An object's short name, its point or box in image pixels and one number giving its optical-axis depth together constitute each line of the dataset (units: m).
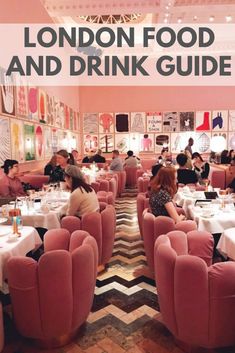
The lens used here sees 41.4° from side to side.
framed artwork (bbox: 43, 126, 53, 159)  8.16
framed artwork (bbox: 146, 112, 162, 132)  12.93
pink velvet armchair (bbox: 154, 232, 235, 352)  1.94
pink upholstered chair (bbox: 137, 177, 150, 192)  6.66
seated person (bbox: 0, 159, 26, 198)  4.90
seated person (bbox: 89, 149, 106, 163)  10.99
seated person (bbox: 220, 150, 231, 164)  9.64
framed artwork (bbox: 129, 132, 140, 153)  12.98
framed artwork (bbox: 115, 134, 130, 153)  12.99
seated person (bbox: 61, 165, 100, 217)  3.55
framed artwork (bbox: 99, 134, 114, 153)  13.05
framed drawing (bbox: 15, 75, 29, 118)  6.34
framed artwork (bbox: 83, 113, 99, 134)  13.10
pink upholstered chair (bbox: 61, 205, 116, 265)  3.24
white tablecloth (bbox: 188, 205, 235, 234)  3.26
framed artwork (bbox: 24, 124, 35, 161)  6.81
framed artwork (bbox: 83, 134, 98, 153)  13.18
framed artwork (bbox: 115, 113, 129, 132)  12.98
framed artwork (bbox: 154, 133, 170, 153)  12.93
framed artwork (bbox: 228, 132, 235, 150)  12.78
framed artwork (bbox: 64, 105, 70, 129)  10.48
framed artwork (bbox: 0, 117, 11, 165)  5.57
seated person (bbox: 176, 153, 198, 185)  5.64
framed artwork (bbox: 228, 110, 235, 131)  12.81
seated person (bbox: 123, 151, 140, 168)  10.23
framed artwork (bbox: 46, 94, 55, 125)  8.34
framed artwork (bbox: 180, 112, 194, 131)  12.80
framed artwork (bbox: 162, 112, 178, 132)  12.88
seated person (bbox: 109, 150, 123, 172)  8.93
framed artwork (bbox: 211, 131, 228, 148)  12.76
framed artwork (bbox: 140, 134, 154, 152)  12.97
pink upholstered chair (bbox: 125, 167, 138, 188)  10.25
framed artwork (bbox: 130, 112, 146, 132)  12.95
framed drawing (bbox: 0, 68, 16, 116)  5.62
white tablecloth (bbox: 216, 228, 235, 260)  2.56
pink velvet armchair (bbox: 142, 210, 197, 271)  2.94
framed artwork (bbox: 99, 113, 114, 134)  13.02
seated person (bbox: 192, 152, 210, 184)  6.32
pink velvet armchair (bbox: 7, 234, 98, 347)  2.08
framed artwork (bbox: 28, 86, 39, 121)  7.06
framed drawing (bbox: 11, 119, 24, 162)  6.10
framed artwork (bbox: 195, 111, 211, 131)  12.83
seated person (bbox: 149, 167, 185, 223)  3.36
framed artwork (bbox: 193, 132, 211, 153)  12.84
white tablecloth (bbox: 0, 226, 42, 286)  2.29
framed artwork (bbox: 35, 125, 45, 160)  7.49
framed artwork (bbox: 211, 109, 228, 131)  12.80
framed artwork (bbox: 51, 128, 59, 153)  8.84
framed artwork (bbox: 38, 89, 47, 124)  7.73
